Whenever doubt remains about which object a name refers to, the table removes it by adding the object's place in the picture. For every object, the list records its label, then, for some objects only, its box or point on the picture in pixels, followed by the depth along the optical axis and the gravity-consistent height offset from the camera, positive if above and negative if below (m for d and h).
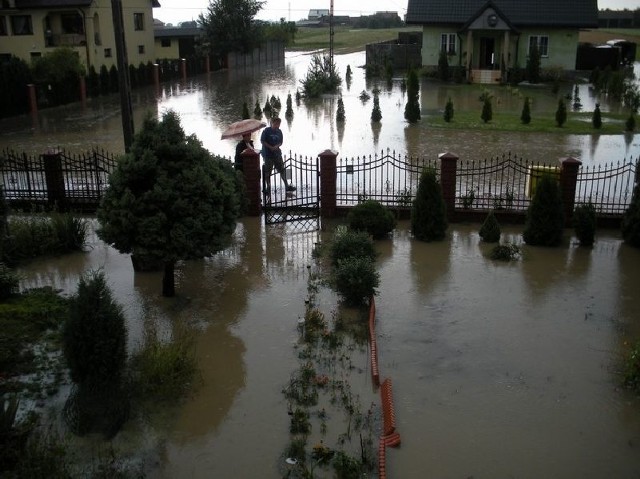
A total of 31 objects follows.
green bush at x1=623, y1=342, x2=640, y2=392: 7.71 -3.52
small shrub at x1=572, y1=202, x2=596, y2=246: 12.25 -3.03
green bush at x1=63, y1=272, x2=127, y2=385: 7.19 -2.84
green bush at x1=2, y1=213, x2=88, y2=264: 11.88 -3.10
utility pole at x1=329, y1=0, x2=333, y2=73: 37.69 +0.61
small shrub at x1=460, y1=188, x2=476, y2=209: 13.82 -2.95
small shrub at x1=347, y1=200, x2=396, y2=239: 12.70 -3.00
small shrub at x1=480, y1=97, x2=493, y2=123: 24.91 -2.28
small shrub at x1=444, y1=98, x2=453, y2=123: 25.41 -2.31
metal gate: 13.99 -3.16
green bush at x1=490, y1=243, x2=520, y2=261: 11.75 -3.37
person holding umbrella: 14.52 -1.98
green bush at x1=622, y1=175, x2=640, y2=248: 12.28 -3.05
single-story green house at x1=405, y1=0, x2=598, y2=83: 38.28 +0.97
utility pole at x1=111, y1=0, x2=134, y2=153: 12.46 -0.37
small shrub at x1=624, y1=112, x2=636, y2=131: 23.00 -2.50
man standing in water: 15.15 -2.06
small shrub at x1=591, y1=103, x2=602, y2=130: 23.70 -2.45
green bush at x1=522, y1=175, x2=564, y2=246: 12.20 -2.84
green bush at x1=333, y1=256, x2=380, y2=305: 9.70 -3.13
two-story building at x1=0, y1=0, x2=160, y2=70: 37.25 +1.28
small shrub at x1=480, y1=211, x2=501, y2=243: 12.53 -3.19
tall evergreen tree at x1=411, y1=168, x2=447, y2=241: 12.54 -2.83
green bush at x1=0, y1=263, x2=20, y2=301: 9.89 -3.18
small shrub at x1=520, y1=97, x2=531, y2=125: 24.72 -2.35
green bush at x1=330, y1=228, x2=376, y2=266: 10.76 -2.98
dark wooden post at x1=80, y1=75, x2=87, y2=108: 33.88 -1.82
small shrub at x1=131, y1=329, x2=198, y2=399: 7.52 -3.44
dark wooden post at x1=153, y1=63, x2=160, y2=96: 41.00 -1.35
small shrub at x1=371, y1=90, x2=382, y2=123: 26.00 -2.40
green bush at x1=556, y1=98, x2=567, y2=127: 24.33 -2.33
